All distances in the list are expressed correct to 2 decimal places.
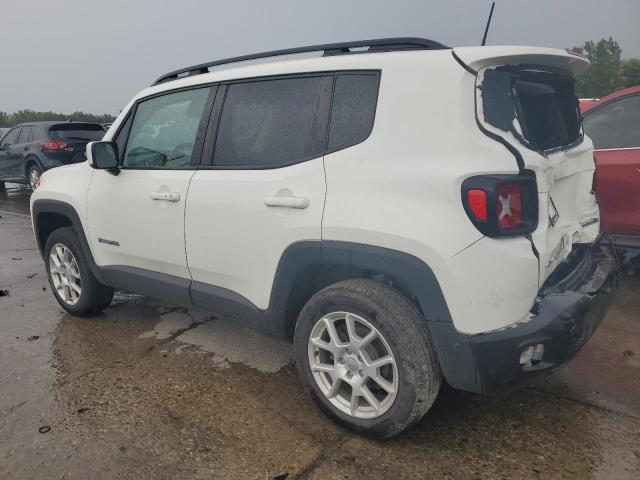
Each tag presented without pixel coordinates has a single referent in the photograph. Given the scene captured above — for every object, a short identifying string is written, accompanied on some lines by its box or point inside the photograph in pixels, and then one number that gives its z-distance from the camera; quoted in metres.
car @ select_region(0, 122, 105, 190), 10.97
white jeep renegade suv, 2.09
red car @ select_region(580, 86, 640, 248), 4.22
